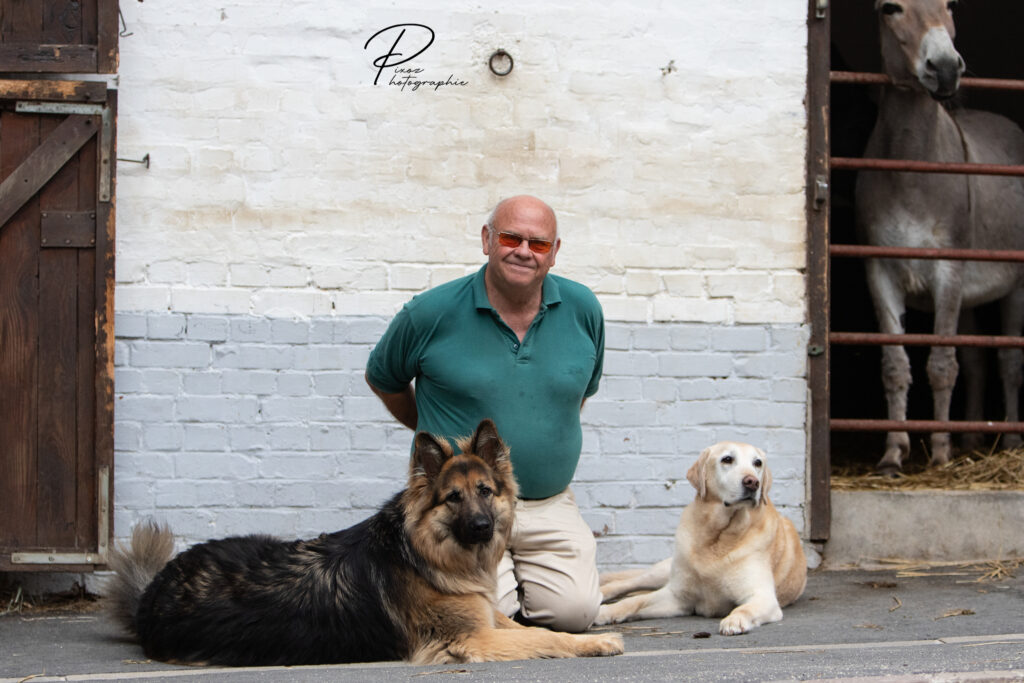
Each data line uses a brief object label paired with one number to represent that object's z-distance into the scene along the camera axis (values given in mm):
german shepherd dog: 3955
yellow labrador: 4996
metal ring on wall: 5910
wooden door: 5496
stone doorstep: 6160
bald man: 4453
